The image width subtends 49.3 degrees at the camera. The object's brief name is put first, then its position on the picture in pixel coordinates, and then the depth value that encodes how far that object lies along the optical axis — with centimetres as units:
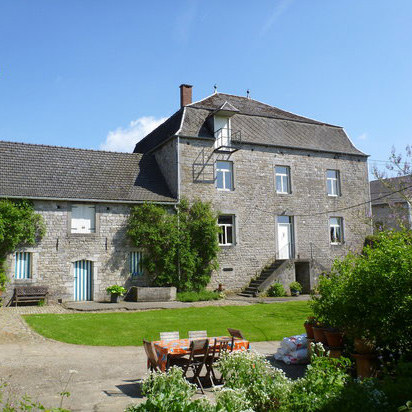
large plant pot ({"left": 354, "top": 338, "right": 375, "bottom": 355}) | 672
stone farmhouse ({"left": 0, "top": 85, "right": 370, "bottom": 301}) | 1791
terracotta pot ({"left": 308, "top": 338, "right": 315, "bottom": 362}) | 821
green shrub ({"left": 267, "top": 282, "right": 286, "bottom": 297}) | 2012
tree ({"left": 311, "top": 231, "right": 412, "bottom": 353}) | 634
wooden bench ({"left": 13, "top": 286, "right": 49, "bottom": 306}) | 1645
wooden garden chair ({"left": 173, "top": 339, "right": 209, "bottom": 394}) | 678
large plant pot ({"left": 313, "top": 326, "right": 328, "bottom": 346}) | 780
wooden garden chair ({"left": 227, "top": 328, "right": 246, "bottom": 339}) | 800
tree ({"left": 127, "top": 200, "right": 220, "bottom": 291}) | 1869
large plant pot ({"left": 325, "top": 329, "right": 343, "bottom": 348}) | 751
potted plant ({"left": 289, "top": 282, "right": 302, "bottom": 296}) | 2078
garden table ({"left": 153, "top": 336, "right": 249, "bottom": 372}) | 698
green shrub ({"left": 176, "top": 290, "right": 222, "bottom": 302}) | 1777
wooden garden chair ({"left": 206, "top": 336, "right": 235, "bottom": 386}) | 705
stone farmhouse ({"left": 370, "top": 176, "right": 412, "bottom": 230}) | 3325
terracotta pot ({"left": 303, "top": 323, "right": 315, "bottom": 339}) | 831
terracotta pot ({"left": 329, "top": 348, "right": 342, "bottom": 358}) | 744
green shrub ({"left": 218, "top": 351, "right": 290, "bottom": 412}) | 496
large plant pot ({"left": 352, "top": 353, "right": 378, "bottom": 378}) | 670
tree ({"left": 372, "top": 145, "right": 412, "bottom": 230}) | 2003
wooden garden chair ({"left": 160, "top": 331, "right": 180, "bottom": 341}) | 790
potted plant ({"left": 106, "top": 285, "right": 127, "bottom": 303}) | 1758
